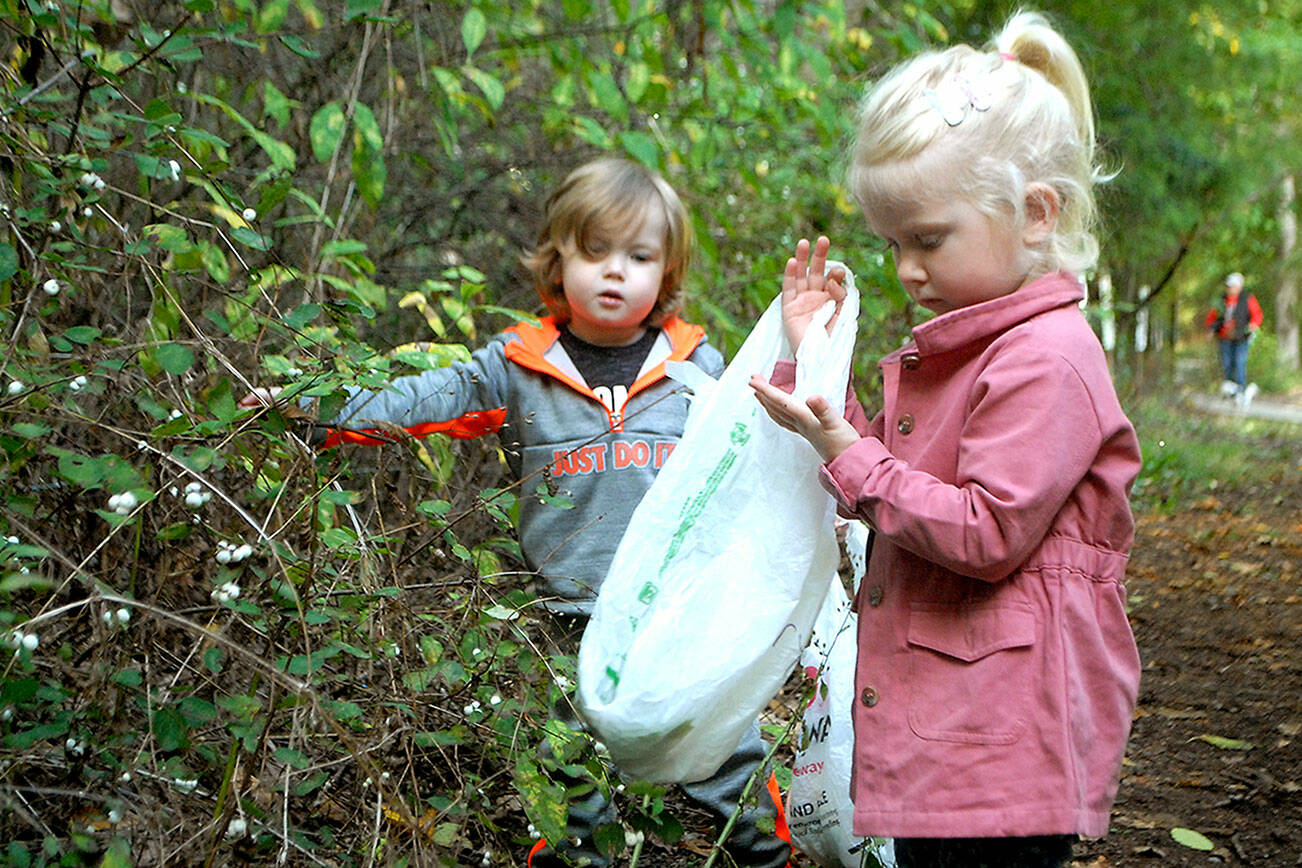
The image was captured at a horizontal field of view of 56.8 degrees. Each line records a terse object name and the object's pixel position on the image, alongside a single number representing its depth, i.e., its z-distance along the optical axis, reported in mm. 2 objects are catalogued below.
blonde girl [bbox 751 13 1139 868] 1798
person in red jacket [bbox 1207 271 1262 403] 16672
